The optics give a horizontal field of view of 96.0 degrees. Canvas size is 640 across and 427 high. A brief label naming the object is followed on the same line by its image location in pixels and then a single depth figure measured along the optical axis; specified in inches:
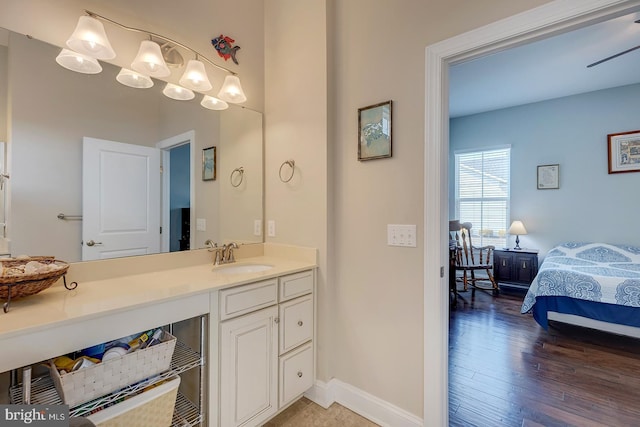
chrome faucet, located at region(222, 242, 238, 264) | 75.0
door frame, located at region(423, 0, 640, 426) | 59.2
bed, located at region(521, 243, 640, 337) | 102.6
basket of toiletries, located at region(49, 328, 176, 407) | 39.1
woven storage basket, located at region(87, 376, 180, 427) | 40.8
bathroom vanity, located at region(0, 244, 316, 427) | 36.9
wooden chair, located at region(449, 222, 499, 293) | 168.6
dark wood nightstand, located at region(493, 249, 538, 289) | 166.2
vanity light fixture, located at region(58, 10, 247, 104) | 52.0
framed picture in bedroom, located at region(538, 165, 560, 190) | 166.1
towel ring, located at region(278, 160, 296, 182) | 80.8
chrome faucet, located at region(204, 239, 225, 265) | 73.7
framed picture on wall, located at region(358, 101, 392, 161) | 66.7
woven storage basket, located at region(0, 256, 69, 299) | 38.0
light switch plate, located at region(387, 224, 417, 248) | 63.3
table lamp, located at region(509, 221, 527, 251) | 169.9
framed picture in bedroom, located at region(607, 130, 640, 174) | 145.1
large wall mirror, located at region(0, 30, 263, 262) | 49.9
